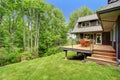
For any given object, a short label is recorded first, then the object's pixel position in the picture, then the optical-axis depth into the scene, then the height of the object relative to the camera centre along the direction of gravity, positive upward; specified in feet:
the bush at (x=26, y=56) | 26.61 -7.24
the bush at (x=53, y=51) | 29.58 -5.60
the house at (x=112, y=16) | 8.82 +4.10
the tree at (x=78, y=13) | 53.24 +23.02
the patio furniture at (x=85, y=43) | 17.77 -1.07
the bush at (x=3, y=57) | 26.43 -7.54
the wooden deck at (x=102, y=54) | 11.41 -3.14
